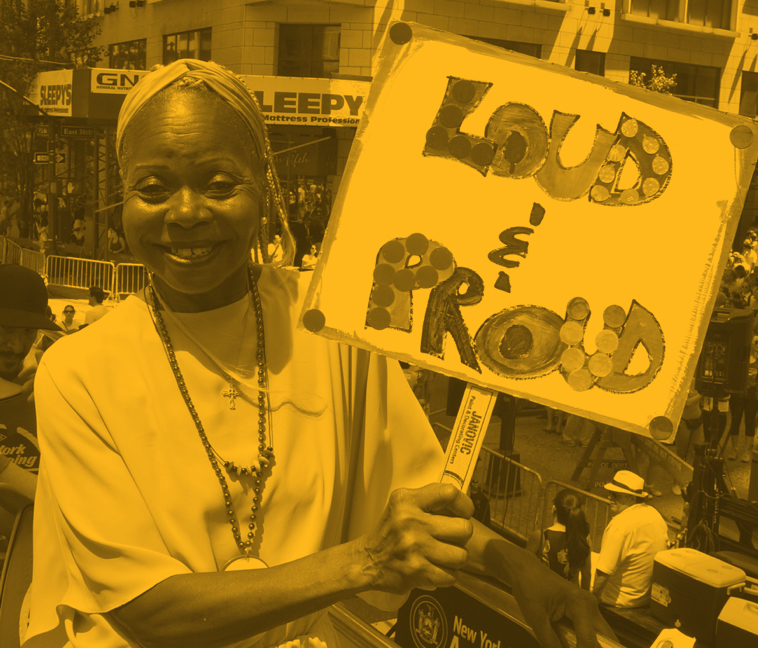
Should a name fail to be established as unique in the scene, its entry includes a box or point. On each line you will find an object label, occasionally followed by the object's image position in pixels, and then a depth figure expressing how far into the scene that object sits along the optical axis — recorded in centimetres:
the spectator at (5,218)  2247
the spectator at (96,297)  1320
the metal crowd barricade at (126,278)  1596
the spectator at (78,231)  2119
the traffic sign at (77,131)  1959
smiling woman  139
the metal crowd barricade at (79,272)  1636
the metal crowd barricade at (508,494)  696
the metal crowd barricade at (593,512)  630
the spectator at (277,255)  198
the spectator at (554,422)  1073
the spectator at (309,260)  1314
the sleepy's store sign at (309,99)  1814
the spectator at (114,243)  1912
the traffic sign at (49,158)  1817
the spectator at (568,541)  533
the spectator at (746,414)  965
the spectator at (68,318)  1094
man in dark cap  335
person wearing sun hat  532
